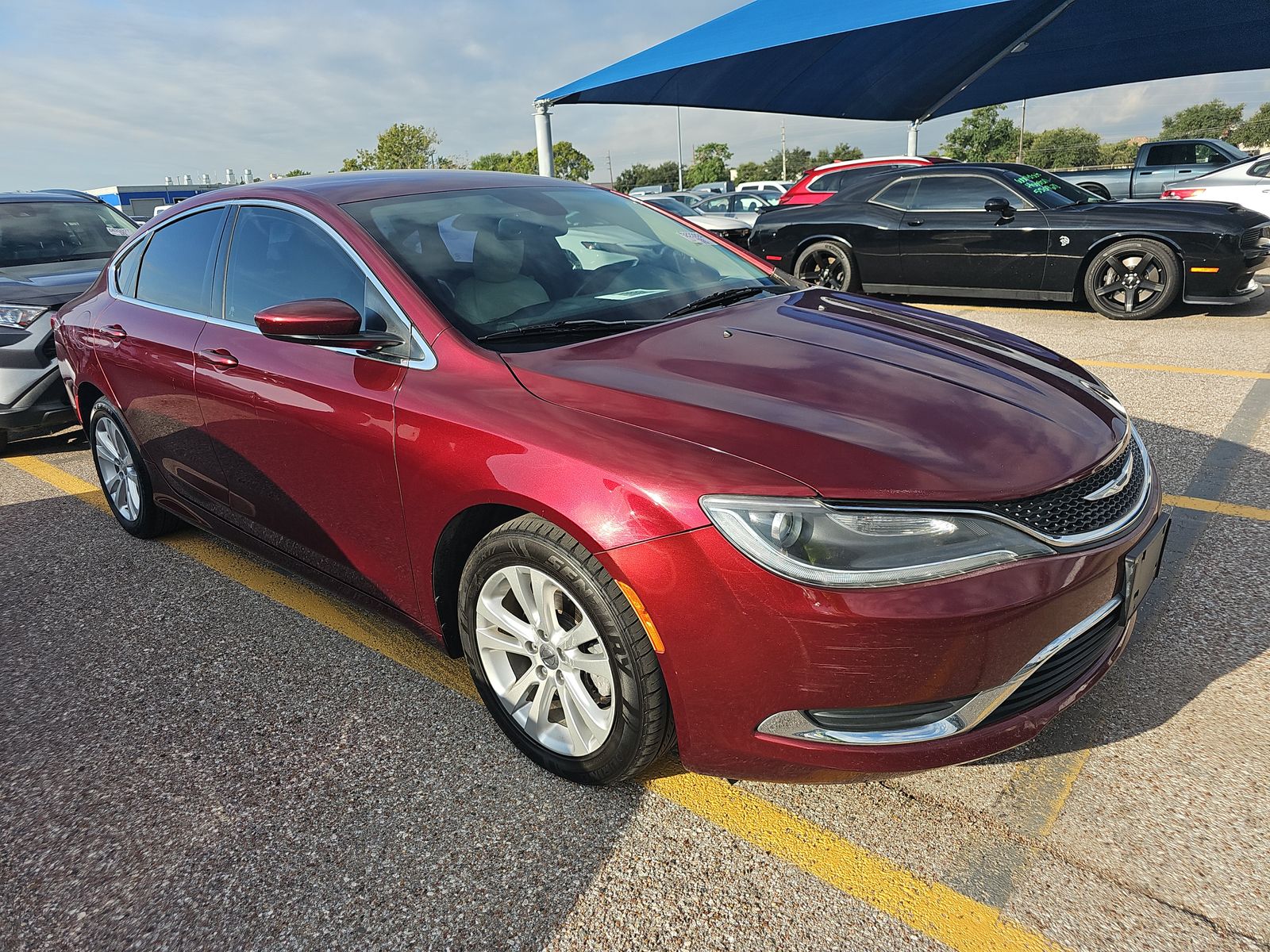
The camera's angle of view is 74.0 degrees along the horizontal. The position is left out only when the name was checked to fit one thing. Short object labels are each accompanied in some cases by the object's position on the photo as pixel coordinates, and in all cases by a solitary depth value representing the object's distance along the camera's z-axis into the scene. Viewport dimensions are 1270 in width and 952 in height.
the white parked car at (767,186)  32.84
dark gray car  5.39
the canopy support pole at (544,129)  16.20
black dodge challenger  7.52
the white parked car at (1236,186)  10.70
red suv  11.27
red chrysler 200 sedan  1.74
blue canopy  15.09
